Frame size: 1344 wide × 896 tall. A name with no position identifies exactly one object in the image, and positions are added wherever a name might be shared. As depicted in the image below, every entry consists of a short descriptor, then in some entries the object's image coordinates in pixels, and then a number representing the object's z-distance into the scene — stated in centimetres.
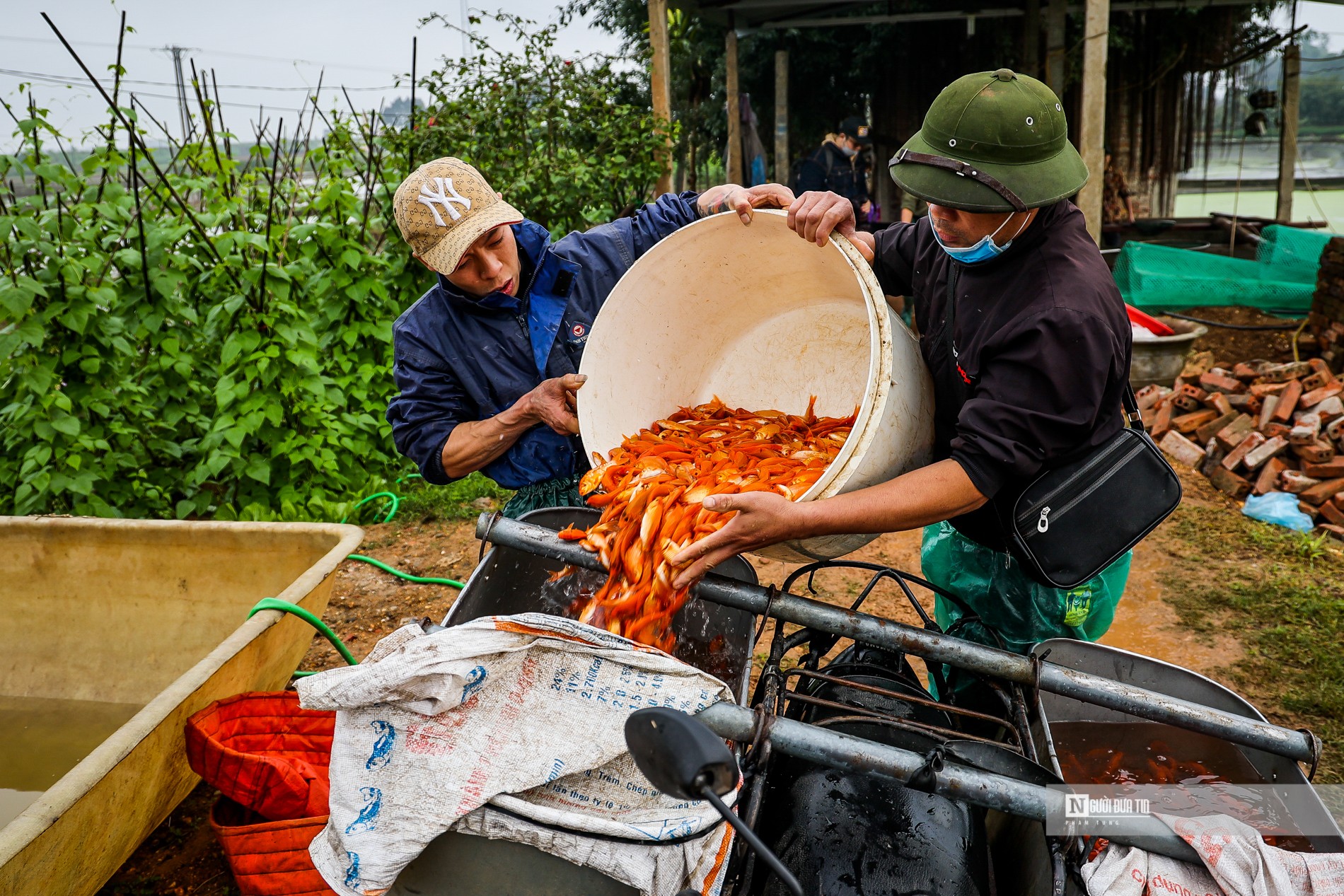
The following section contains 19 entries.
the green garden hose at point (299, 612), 312
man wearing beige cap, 254
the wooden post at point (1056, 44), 1025
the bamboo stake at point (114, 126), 445
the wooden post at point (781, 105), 1205
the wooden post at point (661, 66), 788
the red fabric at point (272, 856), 252
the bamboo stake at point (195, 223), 472
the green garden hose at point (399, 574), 445
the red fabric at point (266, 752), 262
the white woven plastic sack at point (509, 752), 141
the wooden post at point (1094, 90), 659
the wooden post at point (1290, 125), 1202
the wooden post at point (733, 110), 1099
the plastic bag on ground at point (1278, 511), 529
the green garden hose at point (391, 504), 540
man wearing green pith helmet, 172
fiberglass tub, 366
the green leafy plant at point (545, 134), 718
